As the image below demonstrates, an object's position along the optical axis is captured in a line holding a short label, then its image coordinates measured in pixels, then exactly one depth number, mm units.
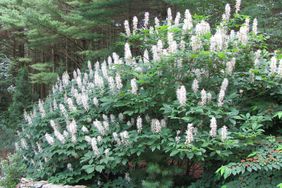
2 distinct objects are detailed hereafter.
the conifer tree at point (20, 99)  11109
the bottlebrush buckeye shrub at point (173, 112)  4059
